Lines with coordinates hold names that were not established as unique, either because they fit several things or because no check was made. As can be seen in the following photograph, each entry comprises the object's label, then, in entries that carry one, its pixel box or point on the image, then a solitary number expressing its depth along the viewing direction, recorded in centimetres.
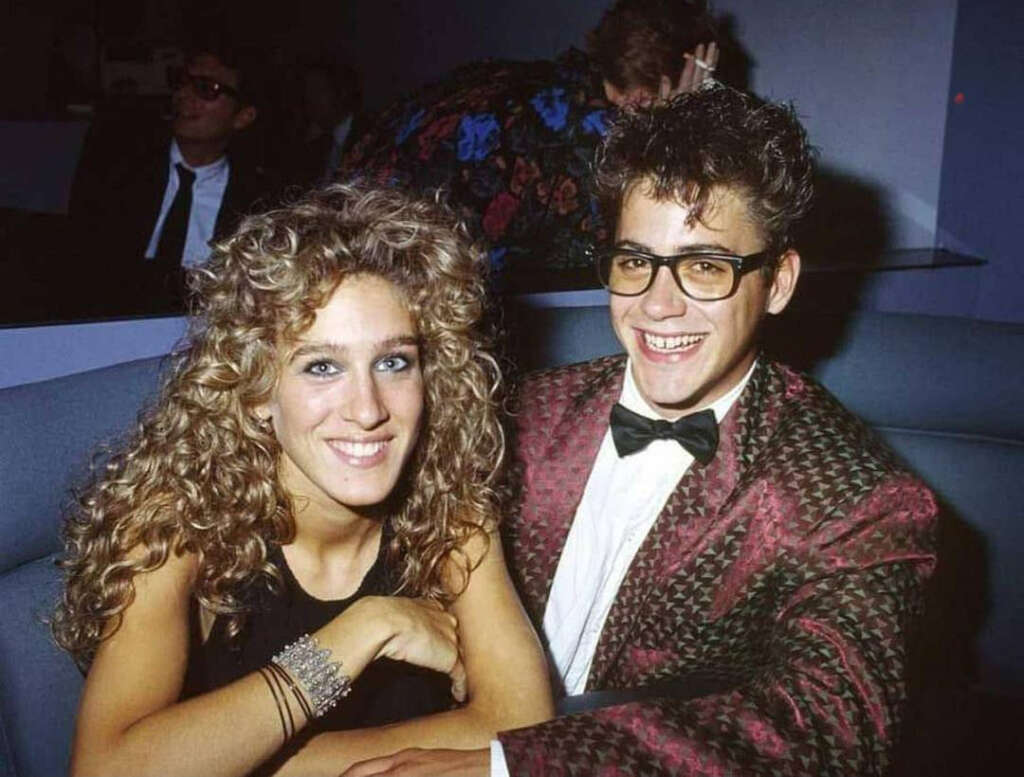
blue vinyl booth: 243
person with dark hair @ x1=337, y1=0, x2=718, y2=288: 283
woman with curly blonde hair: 148
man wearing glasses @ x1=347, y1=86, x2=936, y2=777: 147
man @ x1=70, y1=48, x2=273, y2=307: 351
